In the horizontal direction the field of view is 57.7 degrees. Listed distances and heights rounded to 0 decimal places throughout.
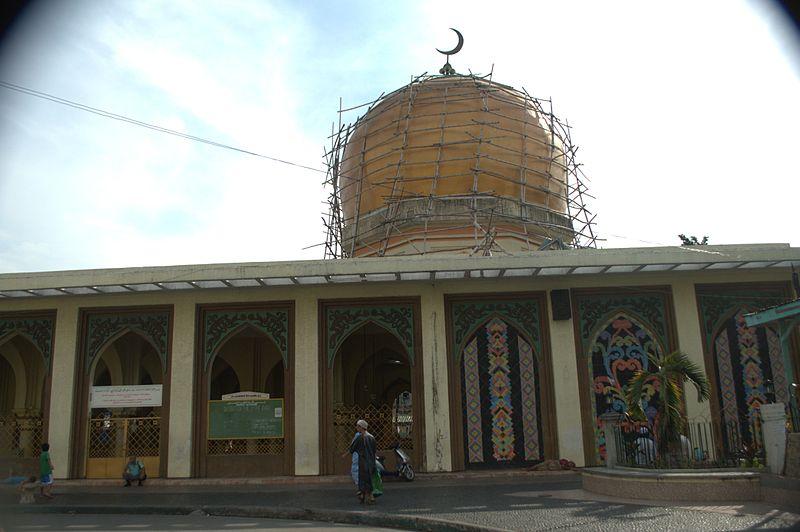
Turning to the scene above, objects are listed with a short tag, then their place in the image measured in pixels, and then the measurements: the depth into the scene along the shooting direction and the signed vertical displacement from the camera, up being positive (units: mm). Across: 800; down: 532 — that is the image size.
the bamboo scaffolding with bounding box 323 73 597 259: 16719 +5846
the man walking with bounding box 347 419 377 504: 9766 -455
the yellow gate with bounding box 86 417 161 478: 13828 -183
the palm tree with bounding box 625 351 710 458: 9906 +301
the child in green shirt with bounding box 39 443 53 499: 11391 -533
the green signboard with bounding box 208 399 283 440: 13773 +221
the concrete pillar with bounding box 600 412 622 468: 10595 -211
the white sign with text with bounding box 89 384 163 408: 13977 +746
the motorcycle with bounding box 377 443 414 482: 12500 -736
